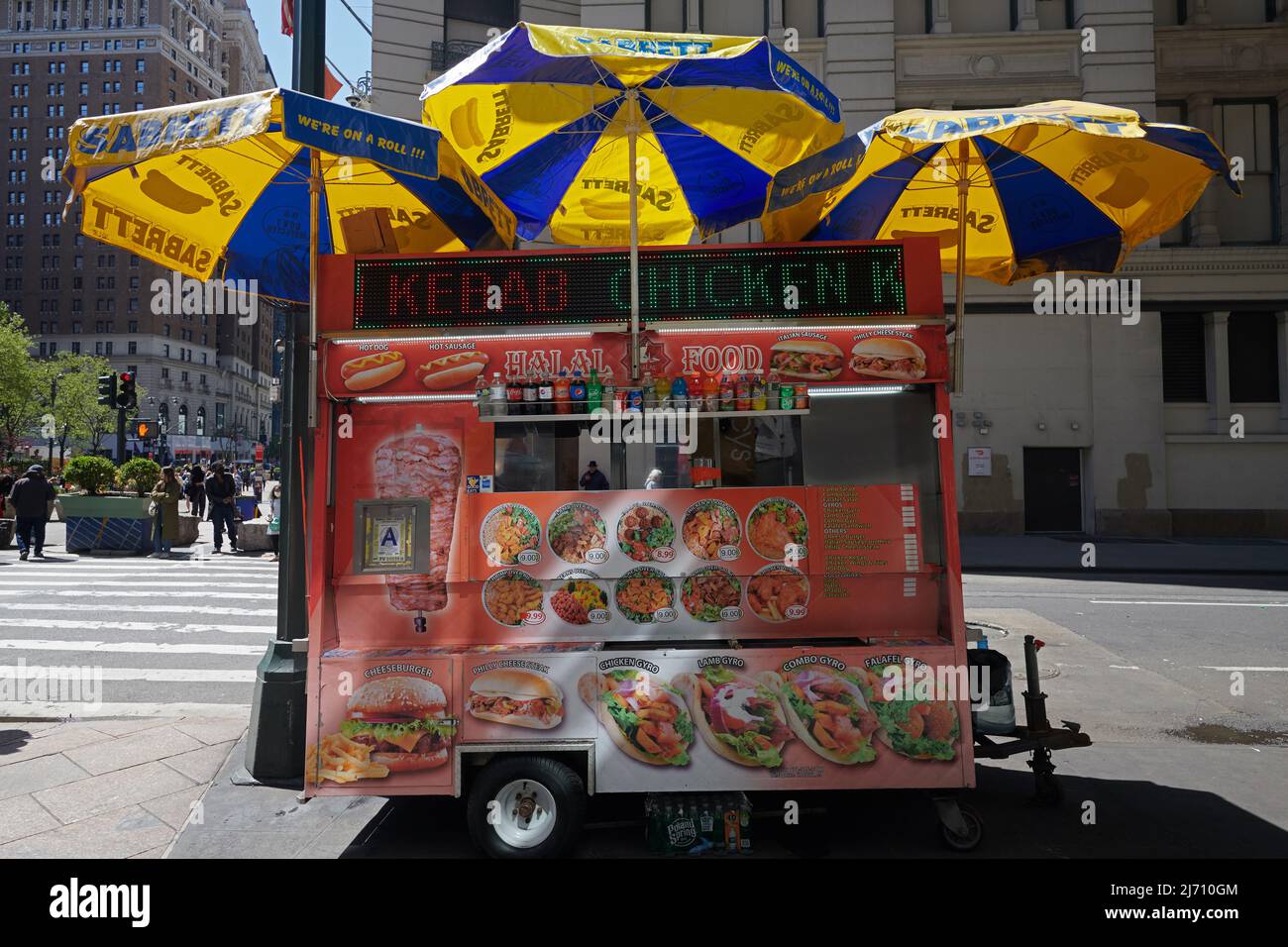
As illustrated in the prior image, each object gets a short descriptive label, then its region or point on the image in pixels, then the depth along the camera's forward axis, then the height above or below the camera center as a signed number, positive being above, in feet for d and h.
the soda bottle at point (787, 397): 14.25 +1.88
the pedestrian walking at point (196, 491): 73.63 +1.07
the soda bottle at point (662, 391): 14.24 +2.00
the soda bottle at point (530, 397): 14.14 +1.89
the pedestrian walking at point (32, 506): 53.21 -0.17
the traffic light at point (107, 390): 66.18 +9.77
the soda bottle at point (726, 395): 14.29 +1.92
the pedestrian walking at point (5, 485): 70.75 +1.72
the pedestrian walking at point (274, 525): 35.88 -1.09
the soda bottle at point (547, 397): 14.11 +1.88
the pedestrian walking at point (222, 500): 57.36 +0.18
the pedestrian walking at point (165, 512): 57.62 -0.70
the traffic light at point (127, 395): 67.05 +9.43
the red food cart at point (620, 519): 13.60 -0.35
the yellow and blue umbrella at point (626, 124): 13.76 +8.00
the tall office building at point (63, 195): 343.05 +139.76
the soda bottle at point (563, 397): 14.14 +1.89
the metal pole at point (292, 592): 17.47 -2.16
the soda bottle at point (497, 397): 14.23 +1.91
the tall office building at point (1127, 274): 66.49 +17.43
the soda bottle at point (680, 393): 14.23 +1.96
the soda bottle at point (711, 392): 14.29 +1.99
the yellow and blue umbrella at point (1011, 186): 13.23 +6.46
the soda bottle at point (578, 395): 14.19 +1.92
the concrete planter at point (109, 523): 57.11 -1.45
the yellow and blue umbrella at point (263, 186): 12.46 +6.27
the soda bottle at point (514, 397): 14.25 +1.91
